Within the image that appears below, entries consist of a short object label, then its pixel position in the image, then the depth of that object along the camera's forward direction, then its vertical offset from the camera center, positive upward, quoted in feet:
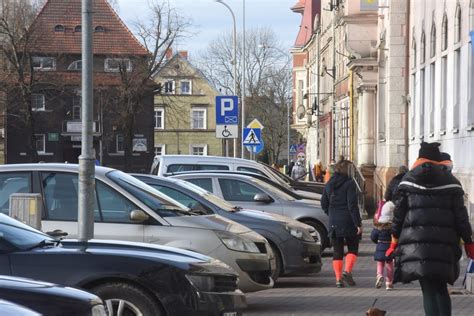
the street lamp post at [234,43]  148.00 +13.09
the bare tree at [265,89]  276.41 +13.37
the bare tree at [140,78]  205.91 +11.69
